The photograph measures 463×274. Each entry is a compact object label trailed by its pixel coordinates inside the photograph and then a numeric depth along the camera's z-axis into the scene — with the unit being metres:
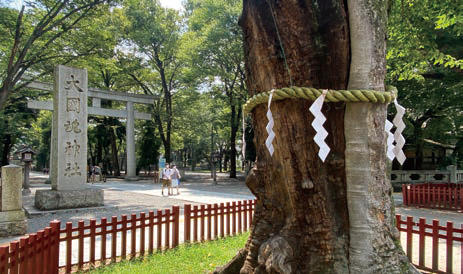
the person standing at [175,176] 15.59
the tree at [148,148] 33.56
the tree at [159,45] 25.12
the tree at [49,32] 11.49
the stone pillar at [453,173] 15.89
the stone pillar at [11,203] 6.95
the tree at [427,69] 7.07
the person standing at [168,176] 15.27
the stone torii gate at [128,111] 22.25
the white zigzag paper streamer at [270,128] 2.55
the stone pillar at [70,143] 10.47
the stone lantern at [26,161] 15.45
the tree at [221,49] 20.91
